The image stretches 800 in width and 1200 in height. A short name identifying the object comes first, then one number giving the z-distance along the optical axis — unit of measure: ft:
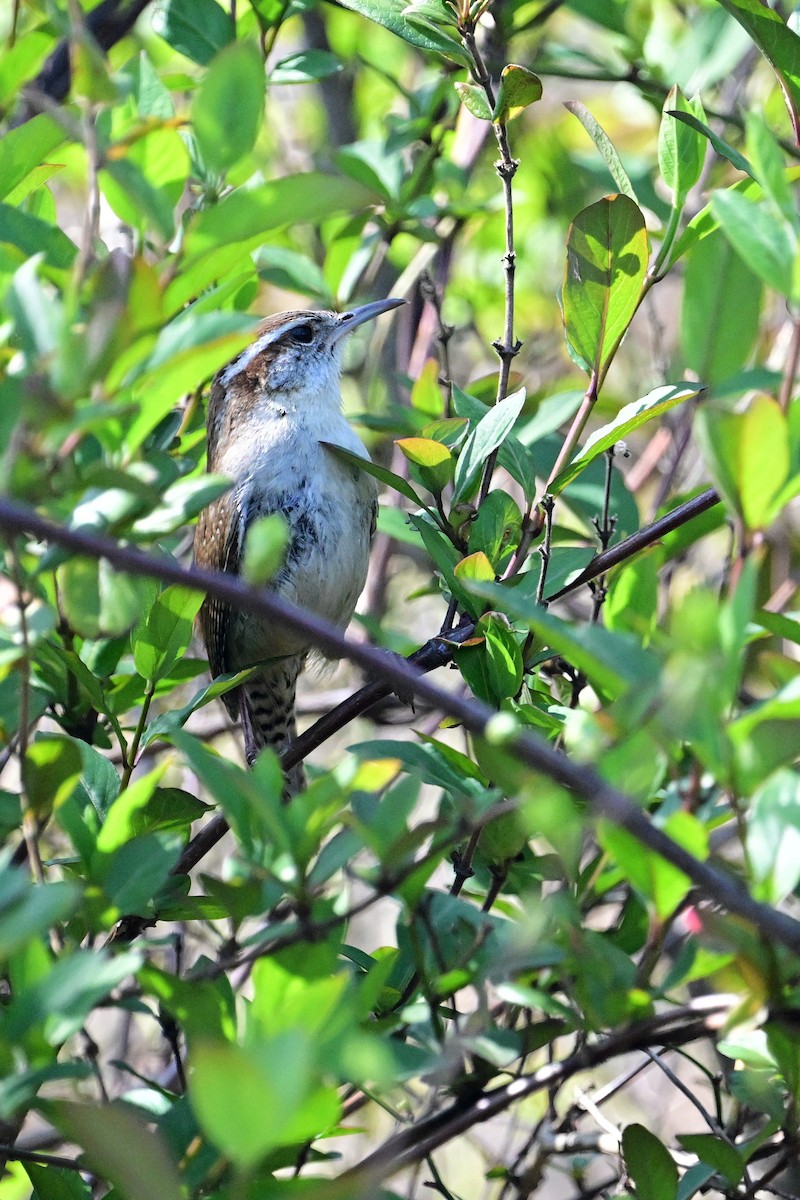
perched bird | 24.62
